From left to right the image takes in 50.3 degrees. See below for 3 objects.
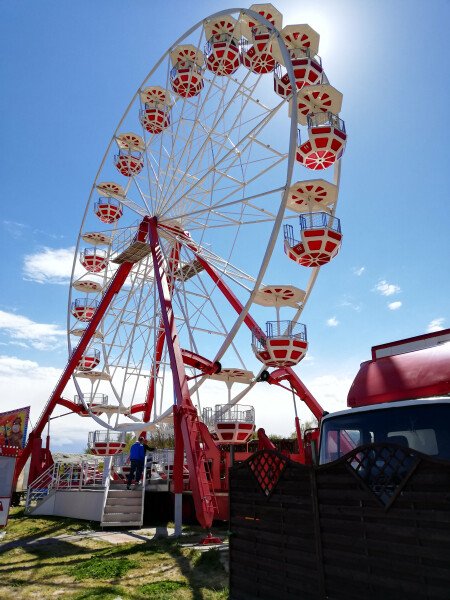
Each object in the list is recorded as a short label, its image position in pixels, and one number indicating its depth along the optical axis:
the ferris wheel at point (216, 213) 14.13
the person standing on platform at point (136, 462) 14.89
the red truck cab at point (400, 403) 4.83
